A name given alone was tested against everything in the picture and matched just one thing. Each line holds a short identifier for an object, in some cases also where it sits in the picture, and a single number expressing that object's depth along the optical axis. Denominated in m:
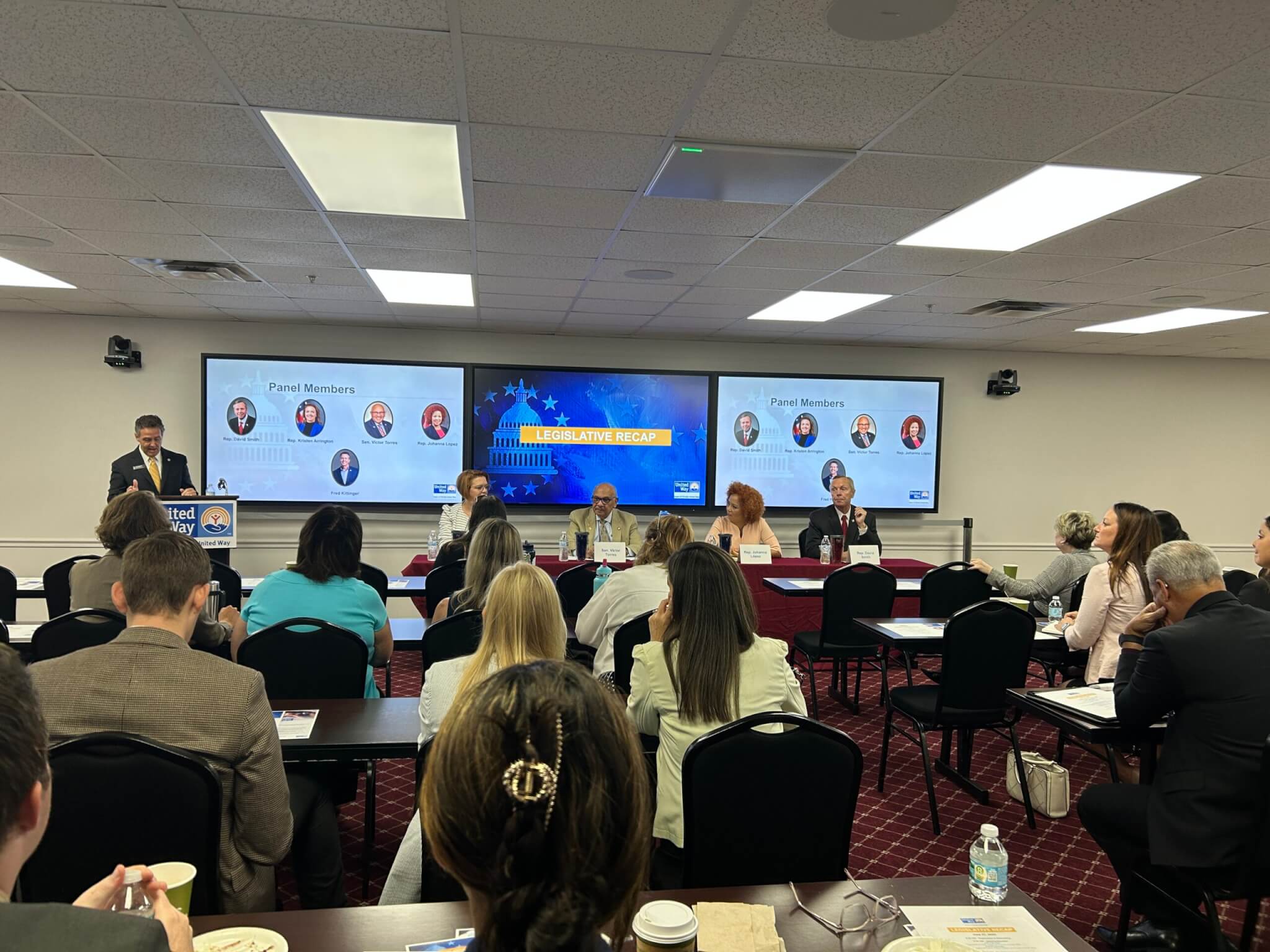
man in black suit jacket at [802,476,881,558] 6.82
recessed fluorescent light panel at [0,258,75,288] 5.46
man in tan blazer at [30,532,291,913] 1.73
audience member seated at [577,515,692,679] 3.54
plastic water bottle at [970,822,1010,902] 1.51
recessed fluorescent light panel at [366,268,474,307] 5.53
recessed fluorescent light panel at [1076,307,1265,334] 6.22
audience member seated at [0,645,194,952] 0.76
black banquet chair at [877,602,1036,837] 3.69
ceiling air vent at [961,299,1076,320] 6.10
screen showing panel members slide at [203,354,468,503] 7.42
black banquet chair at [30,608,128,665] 2.94
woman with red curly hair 6.58
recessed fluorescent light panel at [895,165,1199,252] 3.31
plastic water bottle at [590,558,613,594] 4.82
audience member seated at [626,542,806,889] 2.19
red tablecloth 5.98
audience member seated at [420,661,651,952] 0.80
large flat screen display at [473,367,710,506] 7.82
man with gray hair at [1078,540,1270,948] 2.21
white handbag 3.74
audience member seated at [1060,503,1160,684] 3.79
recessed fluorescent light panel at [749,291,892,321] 5.94
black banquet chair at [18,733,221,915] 1.61
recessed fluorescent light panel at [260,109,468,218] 2.99
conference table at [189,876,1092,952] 1.33
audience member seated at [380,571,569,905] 2.14
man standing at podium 6.29
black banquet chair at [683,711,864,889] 1.85
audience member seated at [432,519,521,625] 3.49
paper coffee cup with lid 1.19
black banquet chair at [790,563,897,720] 5.01
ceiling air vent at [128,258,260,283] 5.23
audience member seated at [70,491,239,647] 3.34
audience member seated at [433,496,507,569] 4.62
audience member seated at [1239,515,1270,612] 3.60
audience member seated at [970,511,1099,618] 4.82
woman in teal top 3.15
